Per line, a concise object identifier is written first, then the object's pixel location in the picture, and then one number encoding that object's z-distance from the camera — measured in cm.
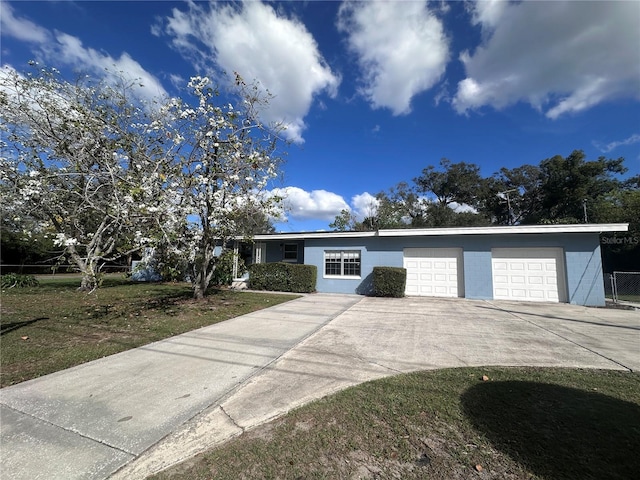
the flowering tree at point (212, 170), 835
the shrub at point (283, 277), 1374
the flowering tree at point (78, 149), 752
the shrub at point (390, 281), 1229
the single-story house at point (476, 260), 1096
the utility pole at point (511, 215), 3386
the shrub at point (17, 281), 1304
